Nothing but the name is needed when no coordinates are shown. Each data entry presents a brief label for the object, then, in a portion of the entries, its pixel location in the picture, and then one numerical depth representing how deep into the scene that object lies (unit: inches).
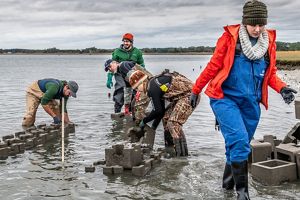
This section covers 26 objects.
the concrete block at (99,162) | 335.7
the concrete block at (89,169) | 321.1
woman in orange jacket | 235.8
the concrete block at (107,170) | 313.7
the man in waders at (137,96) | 411.8
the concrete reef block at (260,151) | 311.9
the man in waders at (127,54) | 553.1
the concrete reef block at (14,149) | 377.0
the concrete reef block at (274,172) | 279.0
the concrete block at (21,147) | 386.0
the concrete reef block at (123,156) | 313.1
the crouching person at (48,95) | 455.8
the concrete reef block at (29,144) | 398.5
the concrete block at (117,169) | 312.7
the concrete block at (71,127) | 478.9
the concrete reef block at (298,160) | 286.4
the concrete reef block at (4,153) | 364.8
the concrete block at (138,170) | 306.5
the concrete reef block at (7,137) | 411.5
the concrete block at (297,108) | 318.5
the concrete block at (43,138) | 422.0
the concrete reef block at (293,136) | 322.0
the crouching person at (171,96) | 354.6
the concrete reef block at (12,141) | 389.4
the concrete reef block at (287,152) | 291.9
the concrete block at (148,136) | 395.5
